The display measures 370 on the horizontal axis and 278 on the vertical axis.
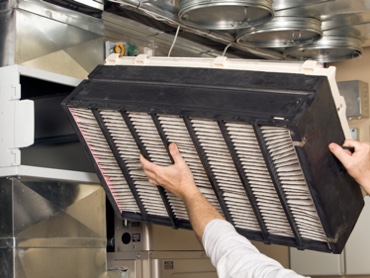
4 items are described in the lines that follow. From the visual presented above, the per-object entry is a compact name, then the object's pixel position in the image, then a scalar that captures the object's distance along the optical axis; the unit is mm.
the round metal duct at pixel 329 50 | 3084
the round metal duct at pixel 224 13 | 2354
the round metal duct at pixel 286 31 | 2729
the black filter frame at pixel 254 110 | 1701
